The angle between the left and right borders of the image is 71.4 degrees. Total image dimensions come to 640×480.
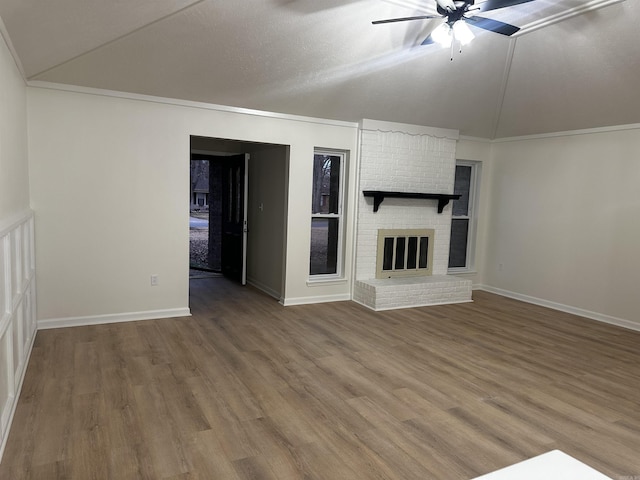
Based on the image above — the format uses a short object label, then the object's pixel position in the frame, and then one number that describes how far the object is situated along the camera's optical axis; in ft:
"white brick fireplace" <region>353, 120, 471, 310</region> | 18.28
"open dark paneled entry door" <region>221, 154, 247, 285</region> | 21.27
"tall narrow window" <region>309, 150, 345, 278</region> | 18.56
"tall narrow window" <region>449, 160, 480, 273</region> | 22.26
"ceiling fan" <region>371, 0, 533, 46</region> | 9.48
